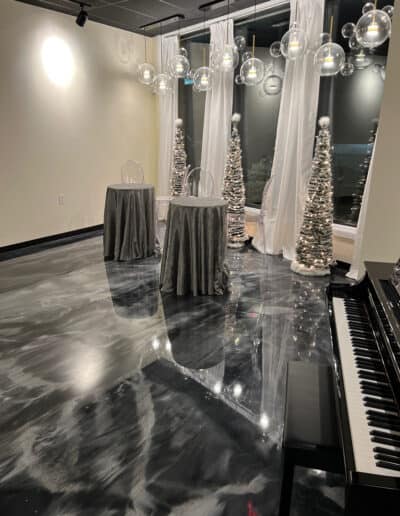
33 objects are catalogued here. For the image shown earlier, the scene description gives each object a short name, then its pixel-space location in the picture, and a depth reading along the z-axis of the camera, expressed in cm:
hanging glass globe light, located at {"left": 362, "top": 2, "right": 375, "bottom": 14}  264
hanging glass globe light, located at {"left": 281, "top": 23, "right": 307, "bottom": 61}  299
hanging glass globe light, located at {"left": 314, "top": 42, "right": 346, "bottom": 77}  285
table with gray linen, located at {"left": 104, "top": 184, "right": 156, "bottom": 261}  461
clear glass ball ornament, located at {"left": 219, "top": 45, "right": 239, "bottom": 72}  384
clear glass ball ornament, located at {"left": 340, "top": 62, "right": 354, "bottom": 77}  382
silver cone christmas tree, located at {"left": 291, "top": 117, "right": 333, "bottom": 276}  416
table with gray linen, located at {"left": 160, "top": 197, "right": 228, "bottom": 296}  364
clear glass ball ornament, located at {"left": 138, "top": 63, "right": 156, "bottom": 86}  480
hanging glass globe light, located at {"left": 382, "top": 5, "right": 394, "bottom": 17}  289
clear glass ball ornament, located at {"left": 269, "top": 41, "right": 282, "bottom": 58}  375
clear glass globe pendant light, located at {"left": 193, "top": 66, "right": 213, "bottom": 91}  406
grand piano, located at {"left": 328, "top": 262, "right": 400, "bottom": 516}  90
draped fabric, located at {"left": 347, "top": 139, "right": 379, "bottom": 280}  408
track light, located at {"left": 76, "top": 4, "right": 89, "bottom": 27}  476
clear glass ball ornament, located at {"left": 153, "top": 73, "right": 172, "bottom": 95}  493
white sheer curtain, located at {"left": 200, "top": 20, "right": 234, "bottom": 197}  538
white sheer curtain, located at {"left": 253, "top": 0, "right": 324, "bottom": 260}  438
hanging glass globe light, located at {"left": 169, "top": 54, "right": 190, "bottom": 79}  412
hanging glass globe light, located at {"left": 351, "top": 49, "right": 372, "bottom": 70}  409
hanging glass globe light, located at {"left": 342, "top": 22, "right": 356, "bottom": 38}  313
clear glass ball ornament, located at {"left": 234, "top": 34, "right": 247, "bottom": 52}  430
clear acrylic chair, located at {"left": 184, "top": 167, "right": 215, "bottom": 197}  555
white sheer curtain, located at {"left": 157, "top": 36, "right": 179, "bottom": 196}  628
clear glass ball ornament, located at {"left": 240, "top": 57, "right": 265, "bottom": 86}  360
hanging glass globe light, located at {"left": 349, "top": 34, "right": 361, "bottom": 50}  313
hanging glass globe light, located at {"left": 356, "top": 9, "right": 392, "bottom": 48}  235
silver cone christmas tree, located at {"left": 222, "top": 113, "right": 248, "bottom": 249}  521
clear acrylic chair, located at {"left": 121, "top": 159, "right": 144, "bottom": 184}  648
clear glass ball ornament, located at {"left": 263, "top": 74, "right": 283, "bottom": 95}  498
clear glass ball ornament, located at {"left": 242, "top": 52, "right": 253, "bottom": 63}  410
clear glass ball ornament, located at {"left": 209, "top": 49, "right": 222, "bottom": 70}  408
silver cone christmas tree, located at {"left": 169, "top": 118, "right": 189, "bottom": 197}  625
